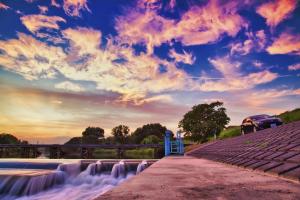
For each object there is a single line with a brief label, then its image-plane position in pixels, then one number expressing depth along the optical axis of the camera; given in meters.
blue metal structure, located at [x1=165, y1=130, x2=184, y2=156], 15.29
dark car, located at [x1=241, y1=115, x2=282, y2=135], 13.70
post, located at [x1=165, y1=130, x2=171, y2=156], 15.24
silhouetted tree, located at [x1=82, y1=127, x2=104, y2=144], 90.59
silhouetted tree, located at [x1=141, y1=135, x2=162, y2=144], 66.68
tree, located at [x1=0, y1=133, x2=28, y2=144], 86.01
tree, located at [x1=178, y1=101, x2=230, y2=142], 40.32
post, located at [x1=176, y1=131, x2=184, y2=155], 15.54
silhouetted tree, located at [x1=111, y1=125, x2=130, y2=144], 89.55
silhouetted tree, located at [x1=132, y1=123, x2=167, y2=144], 84.83
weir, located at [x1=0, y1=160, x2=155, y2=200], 9.12
